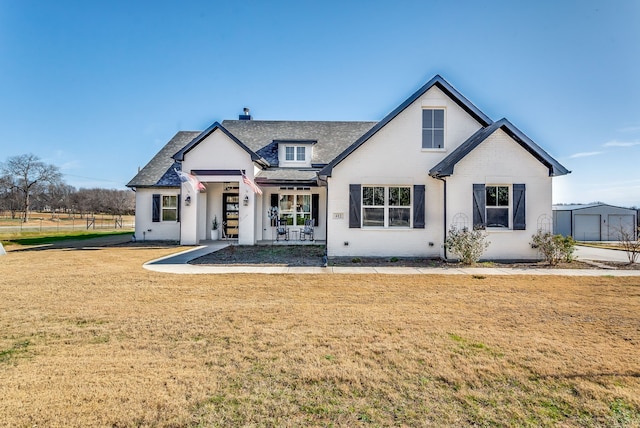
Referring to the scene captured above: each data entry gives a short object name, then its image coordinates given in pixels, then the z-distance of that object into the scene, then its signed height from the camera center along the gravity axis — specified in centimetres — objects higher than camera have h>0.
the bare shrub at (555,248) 1167 -109
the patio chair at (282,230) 1777 -76
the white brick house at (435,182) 1247 +136
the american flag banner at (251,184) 1622 +159
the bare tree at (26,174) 5478 +709
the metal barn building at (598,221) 2452 -23
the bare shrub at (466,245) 1163 -100
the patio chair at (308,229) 1775 -72
